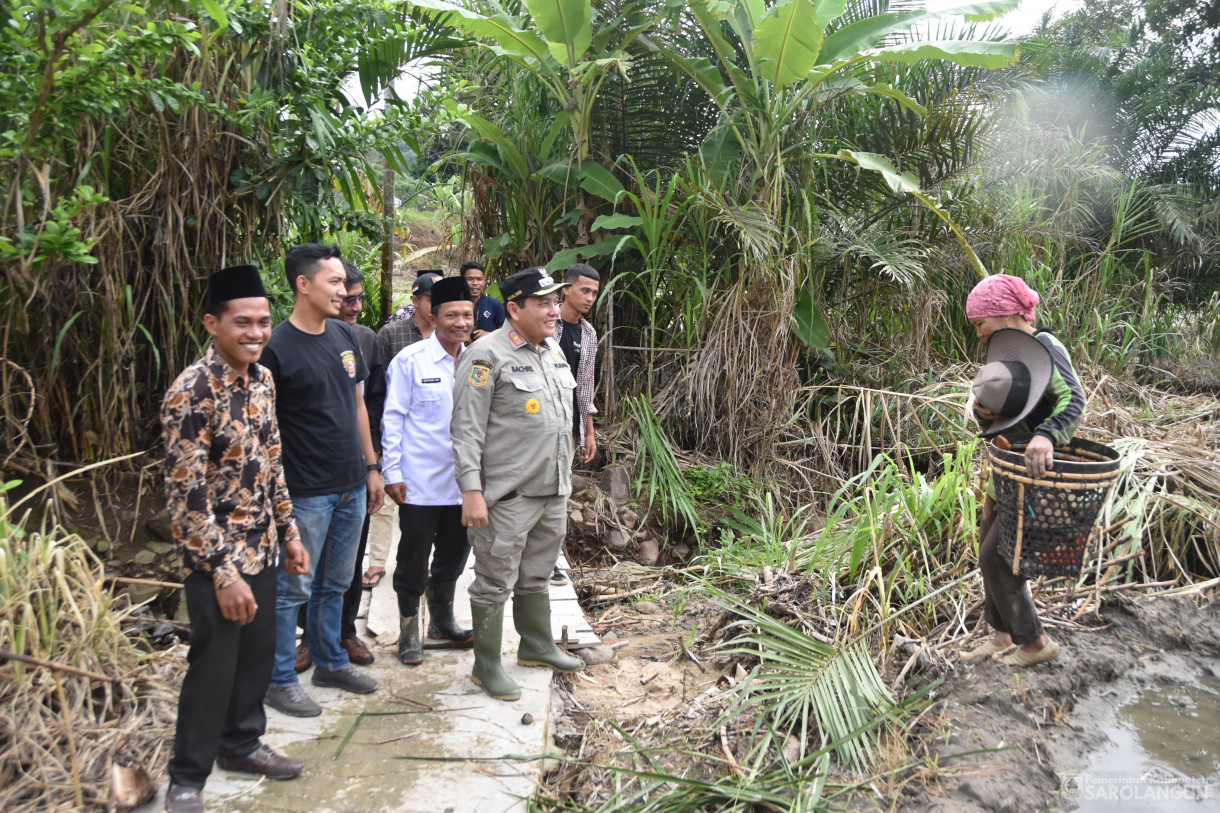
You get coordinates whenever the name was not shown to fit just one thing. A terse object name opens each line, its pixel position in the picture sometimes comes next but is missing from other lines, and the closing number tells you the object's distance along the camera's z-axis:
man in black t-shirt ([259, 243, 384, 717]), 3.27
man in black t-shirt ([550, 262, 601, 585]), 4.93
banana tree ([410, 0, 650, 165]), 6.00
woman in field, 3.34
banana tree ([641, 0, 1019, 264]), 5.98
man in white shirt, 3.85
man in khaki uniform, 3.59
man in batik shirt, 2.60
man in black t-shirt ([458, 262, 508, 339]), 5.86
